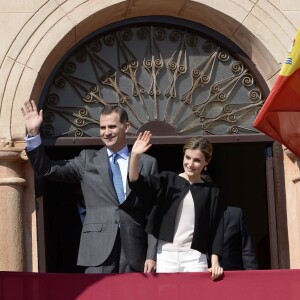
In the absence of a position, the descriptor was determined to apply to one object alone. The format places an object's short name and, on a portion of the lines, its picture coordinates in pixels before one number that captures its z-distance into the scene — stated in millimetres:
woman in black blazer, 13047
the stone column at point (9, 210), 14748
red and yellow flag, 13696
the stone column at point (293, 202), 15419
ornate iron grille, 15598
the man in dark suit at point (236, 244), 14020
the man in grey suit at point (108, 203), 13562
